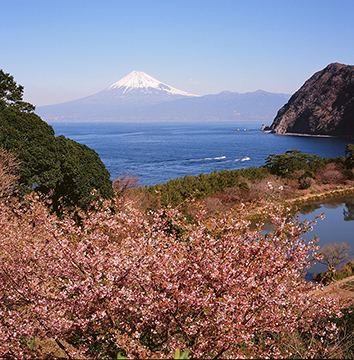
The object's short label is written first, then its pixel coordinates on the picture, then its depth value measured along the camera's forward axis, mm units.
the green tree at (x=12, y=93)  20594
